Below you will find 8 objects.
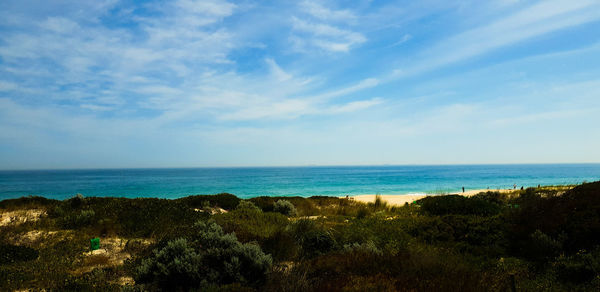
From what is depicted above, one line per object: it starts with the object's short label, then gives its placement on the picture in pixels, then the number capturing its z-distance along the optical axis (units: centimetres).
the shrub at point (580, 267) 609
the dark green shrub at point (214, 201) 1864
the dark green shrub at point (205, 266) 598
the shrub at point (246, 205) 1683
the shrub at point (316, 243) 833
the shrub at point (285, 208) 1739
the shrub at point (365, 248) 698
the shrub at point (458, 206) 1310
